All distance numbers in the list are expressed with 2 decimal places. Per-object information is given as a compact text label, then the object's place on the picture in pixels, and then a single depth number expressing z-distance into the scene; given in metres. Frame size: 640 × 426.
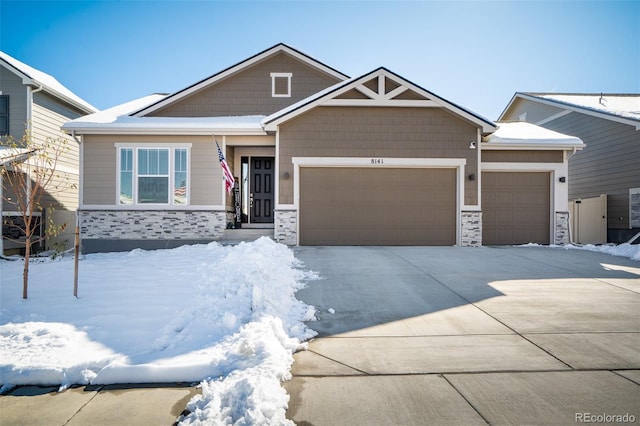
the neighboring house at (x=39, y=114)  12.74
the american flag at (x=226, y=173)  10.32
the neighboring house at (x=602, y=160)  13.07
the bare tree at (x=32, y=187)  10.16
